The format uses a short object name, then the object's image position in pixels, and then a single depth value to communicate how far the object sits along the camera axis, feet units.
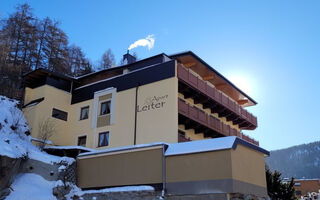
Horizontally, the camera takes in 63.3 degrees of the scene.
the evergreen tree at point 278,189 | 72.05
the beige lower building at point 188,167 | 37.98
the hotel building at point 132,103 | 58.68
